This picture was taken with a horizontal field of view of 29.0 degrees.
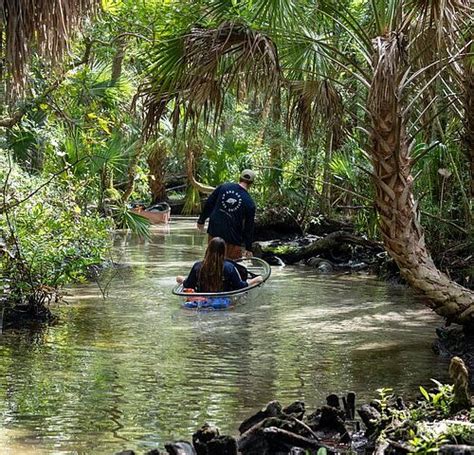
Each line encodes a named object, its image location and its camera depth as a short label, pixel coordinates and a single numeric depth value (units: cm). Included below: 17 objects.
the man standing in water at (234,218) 1312
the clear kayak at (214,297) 1133
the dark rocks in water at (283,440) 532
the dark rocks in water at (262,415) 566
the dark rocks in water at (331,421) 574
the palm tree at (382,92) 849
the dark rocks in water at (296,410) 581
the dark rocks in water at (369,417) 566
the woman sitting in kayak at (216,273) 1161
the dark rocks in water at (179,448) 506
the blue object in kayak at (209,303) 1172
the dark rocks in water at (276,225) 2309
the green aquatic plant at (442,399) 558
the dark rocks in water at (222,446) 514
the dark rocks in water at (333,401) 595
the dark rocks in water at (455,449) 473
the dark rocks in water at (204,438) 518
